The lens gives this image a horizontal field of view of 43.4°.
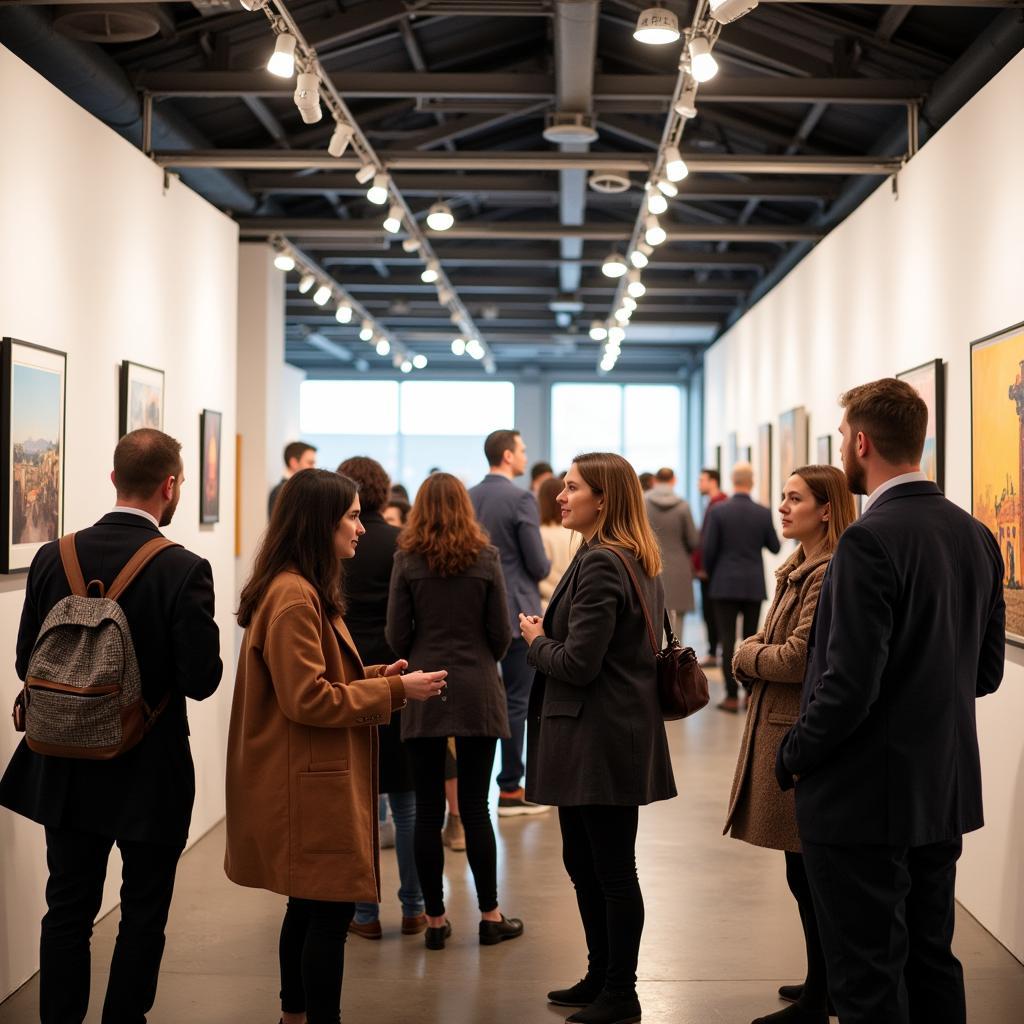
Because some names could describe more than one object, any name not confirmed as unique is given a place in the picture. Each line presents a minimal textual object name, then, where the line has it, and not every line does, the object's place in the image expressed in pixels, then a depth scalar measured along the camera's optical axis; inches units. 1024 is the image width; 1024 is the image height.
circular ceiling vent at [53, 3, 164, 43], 211.5
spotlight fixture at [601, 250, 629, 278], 424.2
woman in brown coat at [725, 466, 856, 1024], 137.9
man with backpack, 118.0
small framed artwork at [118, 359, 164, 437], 200.7
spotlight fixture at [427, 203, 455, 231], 343.9
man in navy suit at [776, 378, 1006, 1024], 105.3
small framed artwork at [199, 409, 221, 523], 242.5
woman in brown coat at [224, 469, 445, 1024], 118.0
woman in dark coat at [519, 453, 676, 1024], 135.9
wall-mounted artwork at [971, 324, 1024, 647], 172.9
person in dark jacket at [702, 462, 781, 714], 368.5
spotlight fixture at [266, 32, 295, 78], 195.5
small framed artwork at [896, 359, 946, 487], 214.1
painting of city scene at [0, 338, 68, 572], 156.0
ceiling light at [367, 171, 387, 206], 287.1
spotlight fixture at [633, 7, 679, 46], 203.6
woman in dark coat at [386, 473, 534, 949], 170.9
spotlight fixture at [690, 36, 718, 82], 201.2
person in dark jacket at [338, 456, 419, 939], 177.5
